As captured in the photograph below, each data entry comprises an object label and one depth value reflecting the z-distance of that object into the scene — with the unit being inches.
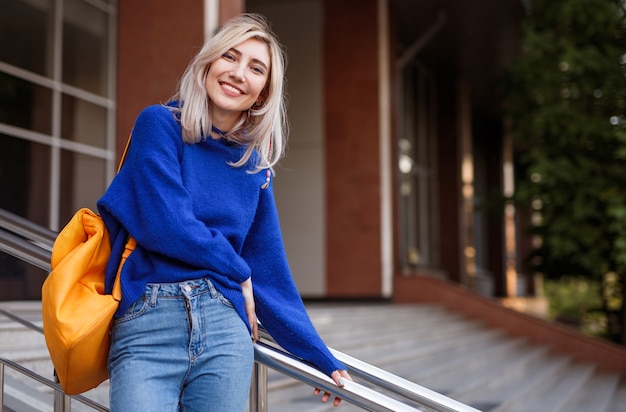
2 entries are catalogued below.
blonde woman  68.6
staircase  184.1
